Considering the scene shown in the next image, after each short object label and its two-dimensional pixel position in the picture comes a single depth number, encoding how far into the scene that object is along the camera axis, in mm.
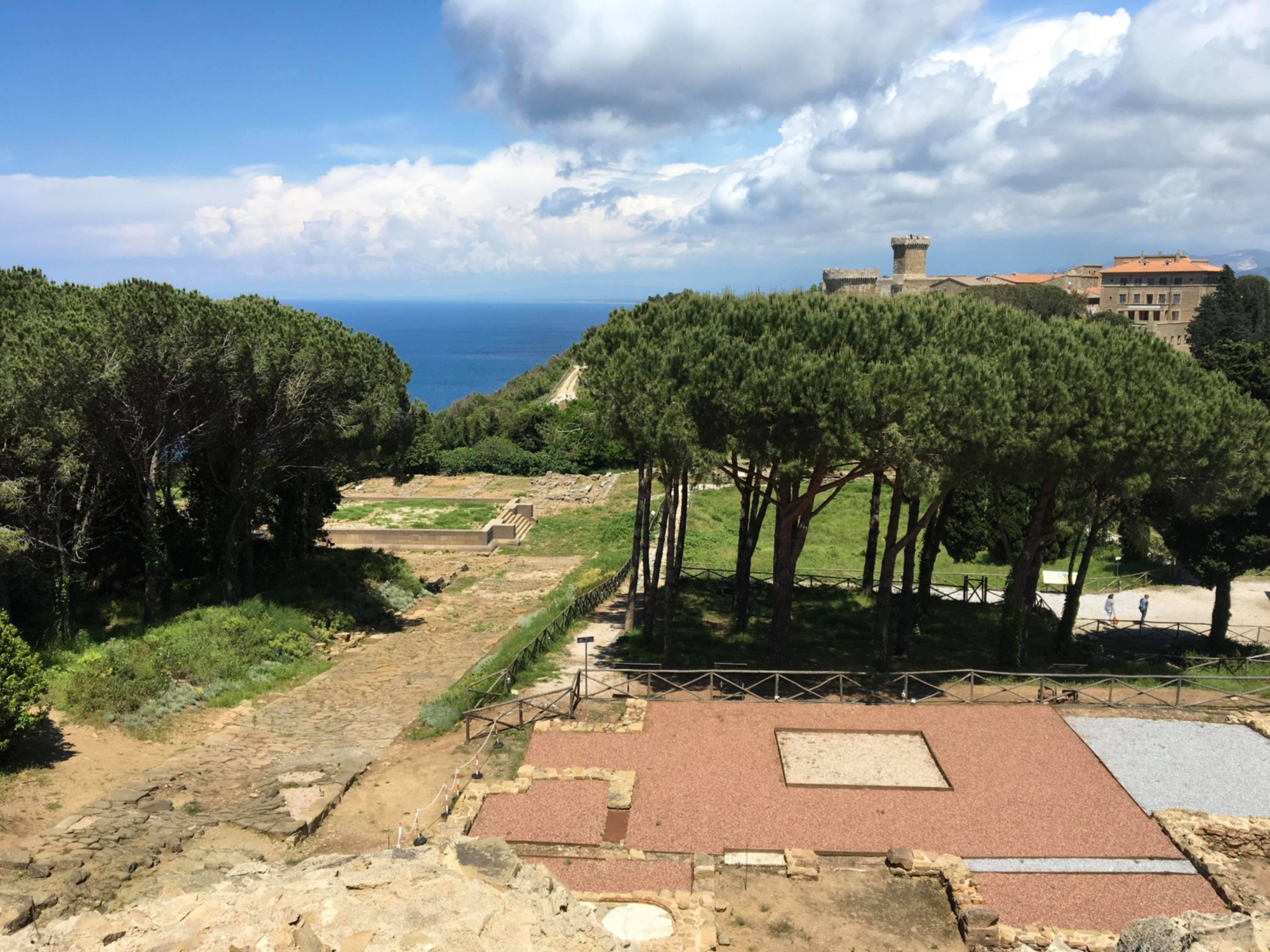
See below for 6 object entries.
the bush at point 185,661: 17188
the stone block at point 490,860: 9664
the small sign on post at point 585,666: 18281
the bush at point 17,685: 14172
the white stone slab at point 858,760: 14805
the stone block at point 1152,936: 8070
